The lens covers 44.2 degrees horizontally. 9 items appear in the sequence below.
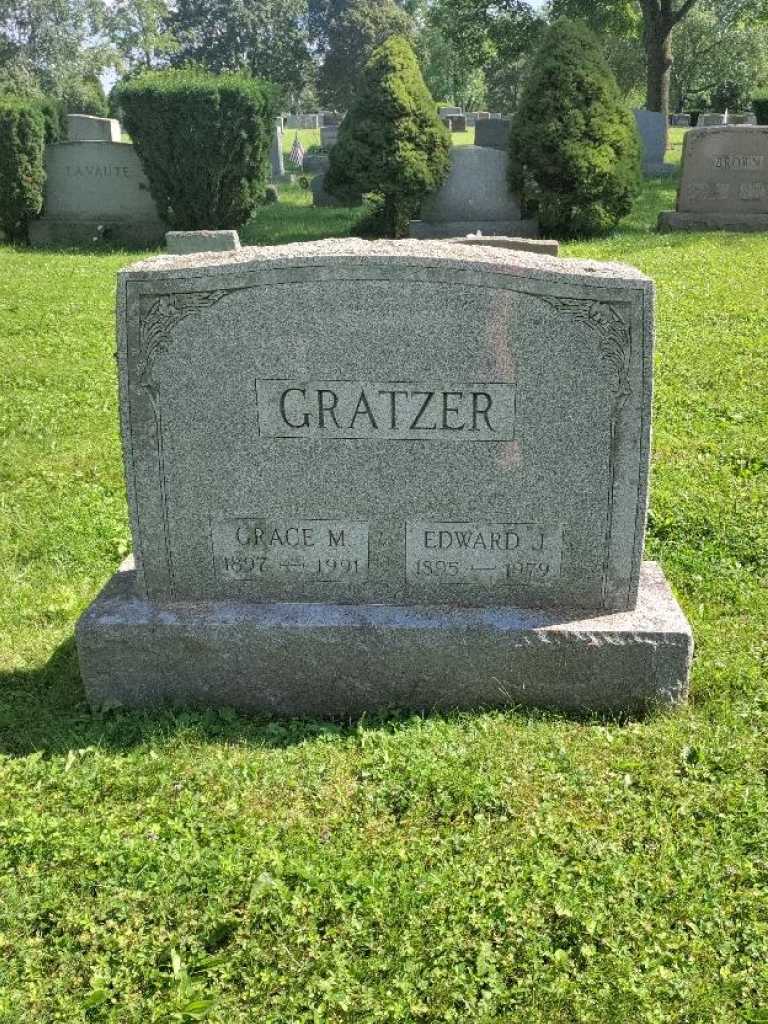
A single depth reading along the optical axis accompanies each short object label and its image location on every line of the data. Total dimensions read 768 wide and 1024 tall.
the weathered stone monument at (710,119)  24.85
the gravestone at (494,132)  16.84
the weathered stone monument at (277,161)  20.75
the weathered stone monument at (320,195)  16.20
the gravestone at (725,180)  12.82
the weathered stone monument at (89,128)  17.39
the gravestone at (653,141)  19.41
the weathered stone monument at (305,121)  40.81
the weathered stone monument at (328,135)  25.15
